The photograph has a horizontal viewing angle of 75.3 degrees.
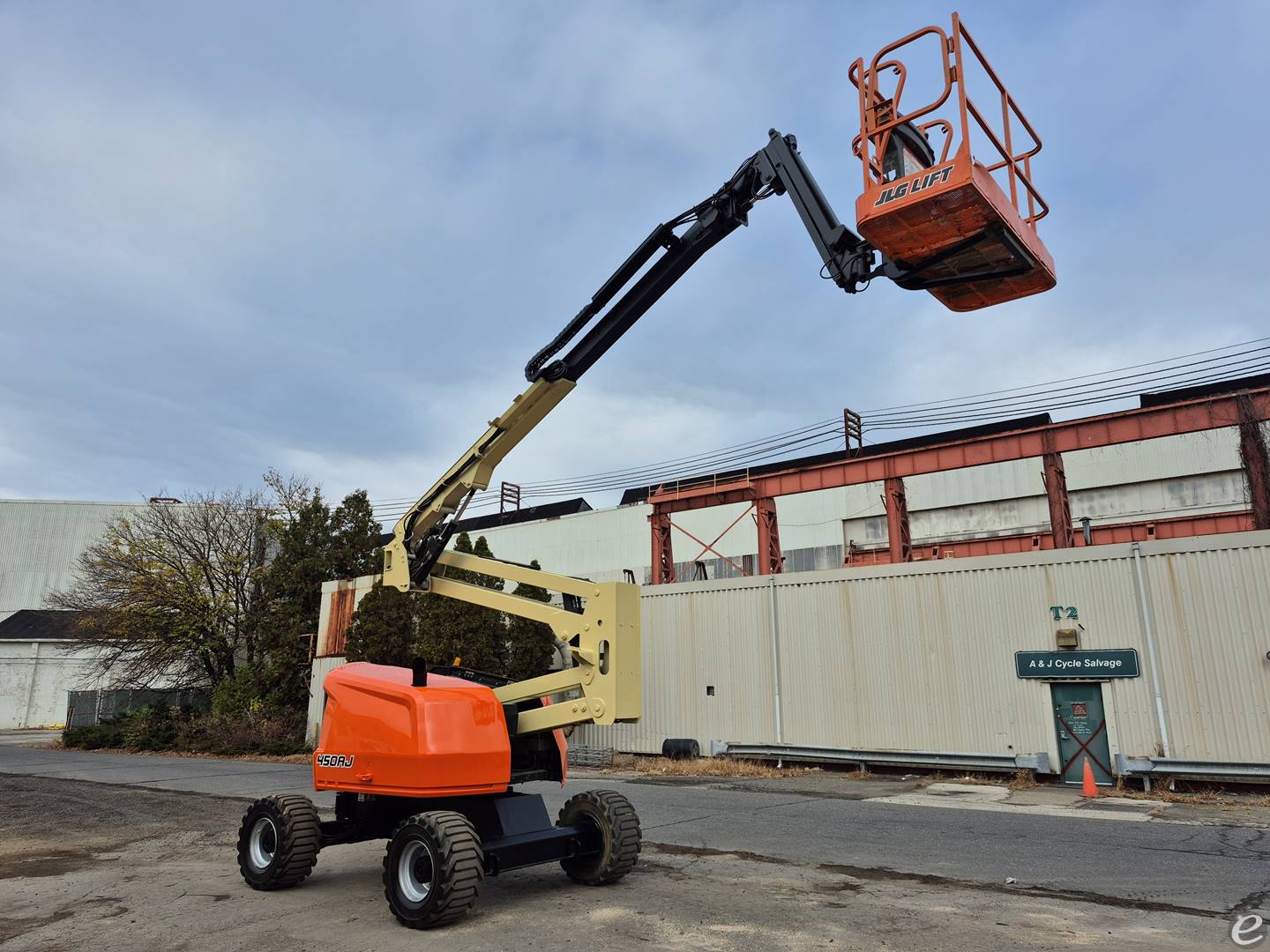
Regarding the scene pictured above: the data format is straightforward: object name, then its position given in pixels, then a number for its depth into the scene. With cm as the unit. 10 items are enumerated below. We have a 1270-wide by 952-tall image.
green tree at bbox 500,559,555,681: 2448
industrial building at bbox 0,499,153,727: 5528
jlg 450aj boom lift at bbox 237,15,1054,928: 646
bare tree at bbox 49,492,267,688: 3061
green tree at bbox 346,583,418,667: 2609
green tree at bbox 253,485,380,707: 2916
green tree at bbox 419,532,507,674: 2447
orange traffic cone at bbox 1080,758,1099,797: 1533
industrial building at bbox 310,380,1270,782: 1617
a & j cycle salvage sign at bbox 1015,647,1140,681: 1689
